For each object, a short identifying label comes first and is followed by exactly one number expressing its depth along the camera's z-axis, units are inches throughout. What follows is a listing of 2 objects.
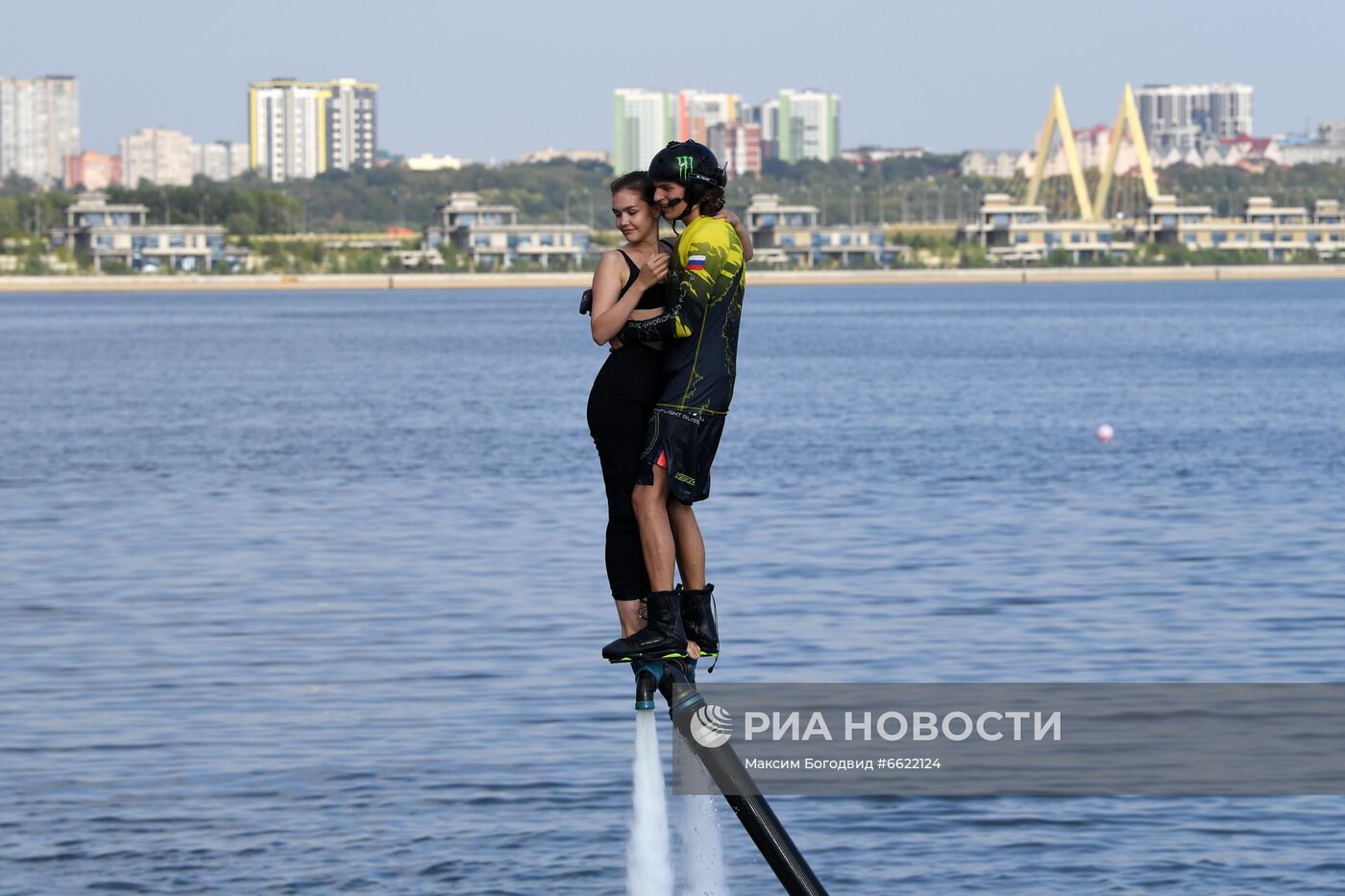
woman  703.1
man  700.7
